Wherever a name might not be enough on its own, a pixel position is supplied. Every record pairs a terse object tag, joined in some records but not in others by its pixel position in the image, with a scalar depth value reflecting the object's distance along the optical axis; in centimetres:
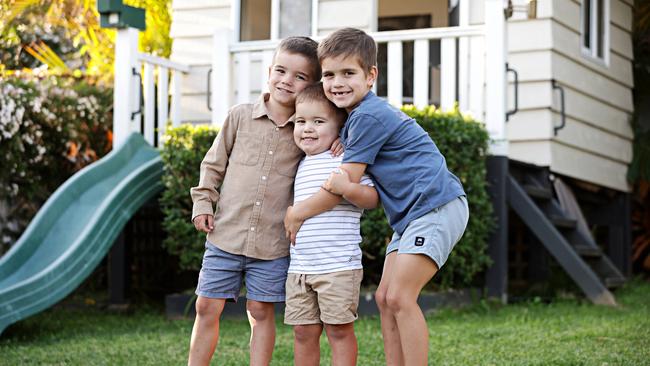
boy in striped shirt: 337
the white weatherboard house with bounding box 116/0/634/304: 629
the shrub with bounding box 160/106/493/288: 595
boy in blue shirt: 330
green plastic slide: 542
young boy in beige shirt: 358
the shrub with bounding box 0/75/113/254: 705
